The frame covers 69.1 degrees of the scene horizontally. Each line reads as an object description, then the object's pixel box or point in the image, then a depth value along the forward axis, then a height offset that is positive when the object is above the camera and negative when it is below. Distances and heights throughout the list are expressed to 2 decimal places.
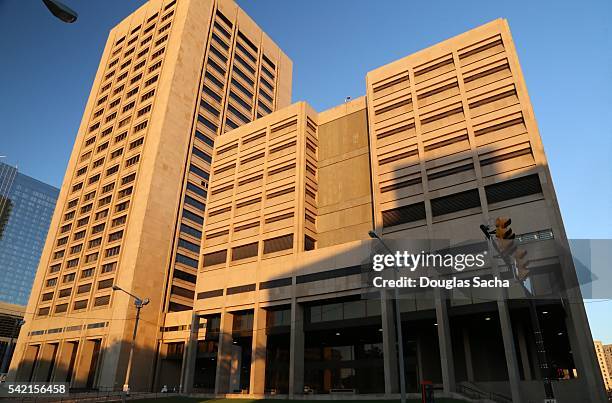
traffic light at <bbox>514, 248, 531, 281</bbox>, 15.16 +4.10
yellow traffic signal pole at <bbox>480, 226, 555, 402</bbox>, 15.62 +1.92
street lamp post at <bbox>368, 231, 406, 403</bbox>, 22.88 +1.68
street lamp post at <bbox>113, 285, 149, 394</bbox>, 31.66 +6.48
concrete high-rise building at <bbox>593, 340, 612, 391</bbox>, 193.48 +15.65
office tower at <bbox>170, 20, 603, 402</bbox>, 41.84 +16.32
